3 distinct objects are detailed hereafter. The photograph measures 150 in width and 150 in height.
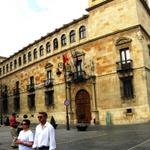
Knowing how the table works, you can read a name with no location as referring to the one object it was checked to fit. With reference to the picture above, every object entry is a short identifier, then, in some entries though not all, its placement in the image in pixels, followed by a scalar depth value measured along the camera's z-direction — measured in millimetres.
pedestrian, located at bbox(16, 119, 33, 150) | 3626
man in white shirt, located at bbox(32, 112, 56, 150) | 3363
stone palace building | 16797
